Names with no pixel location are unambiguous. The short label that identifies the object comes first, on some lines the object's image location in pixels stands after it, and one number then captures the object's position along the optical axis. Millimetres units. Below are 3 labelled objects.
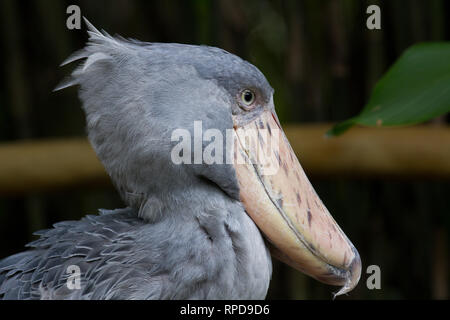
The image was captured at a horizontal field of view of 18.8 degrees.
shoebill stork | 1303
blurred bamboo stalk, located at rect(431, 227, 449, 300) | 2225
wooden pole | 1862
